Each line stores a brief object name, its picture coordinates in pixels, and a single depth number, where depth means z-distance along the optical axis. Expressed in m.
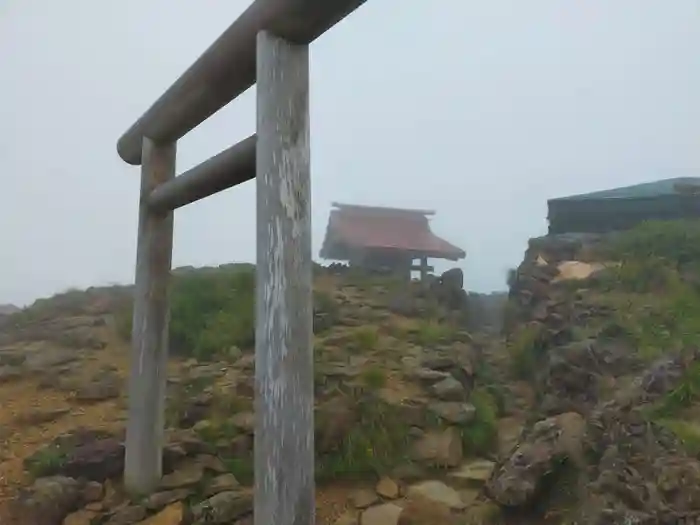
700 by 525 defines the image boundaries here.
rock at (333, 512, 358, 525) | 2.74
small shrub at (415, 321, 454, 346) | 5.90
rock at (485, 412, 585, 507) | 2.62
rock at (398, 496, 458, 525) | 2.64
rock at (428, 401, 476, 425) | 3.86
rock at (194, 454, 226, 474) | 3.17
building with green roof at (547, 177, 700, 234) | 9.42
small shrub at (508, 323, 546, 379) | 5.88
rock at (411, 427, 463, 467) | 3.42
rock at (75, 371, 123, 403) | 4.55
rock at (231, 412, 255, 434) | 3.59
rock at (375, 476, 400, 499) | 3.02
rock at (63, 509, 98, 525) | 2.73
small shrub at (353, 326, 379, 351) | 5.36
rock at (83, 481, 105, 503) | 2.94
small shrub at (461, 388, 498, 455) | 3.69
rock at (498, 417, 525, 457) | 3.74
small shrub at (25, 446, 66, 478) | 3.25
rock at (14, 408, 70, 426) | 4.17
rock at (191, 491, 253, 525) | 2.61
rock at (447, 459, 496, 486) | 3.15
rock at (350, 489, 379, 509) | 2.93
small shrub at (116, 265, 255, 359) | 5.49
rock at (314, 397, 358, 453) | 3.45
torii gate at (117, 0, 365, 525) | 1.68
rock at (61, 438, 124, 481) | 3.14
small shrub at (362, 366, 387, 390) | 4.25
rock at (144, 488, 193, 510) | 2.76
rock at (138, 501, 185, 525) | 2.64
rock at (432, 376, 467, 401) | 4.28
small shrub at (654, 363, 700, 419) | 3.04
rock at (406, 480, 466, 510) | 2.83
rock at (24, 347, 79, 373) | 5.33
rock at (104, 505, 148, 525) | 2.66
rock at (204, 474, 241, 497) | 2.89
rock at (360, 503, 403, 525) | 2.68
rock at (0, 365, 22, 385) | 5.14
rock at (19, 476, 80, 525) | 2.83
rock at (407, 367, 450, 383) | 4.56
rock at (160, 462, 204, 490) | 2.92
